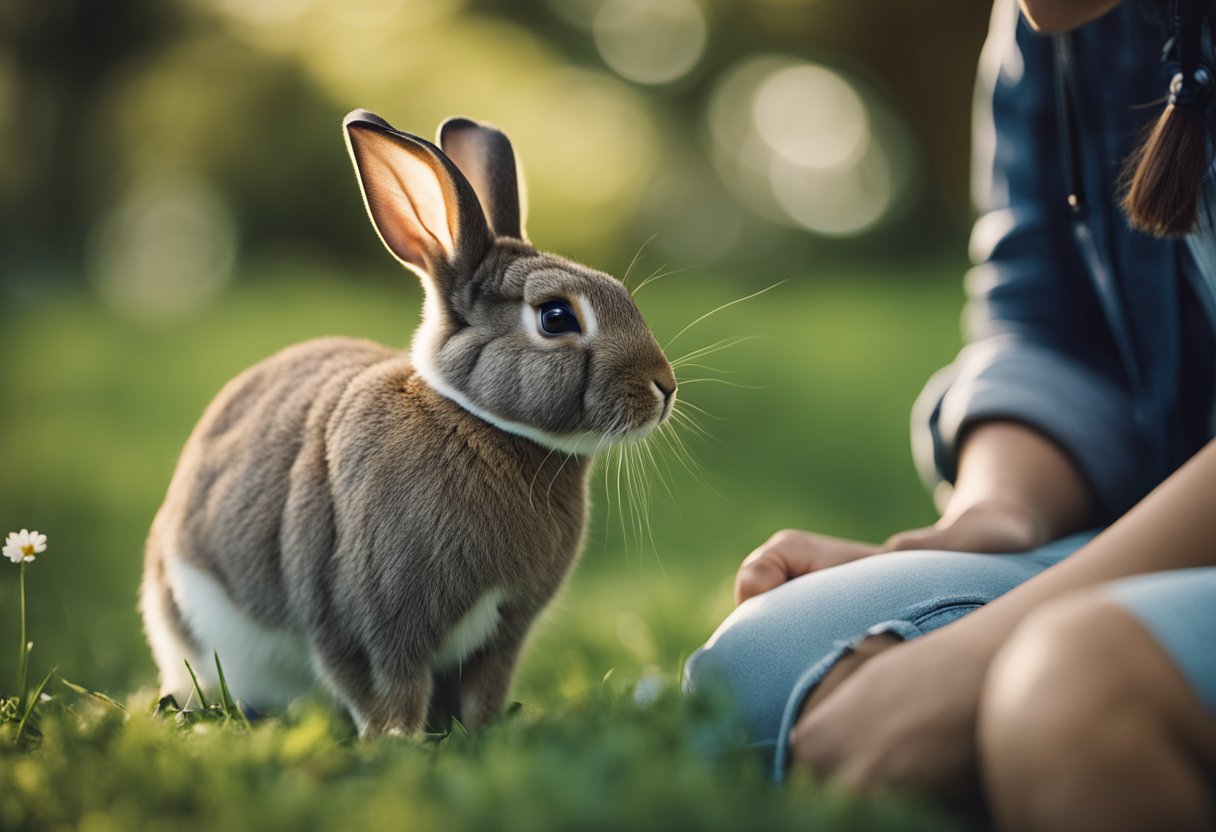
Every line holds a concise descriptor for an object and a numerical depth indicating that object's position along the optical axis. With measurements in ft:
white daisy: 3.43
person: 2.92
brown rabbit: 3.48
